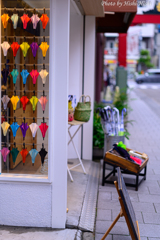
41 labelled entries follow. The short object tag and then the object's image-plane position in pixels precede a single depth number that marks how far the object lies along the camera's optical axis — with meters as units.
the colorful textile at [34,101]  3.70
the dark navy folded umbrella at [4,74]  3.66
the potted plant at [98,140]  6.77
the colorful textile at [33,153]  3.78
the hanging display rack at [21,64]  3.64
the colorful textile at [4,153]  3.78
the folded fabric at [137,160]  5.14
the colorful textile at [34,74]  3.65
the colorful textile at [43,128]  3.71
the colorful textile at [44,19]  3.55
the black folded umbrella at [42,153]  3.75
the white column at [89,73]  6.18
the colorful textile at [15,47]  3.65
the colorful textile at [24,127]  3.76
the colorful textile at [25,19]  3.60
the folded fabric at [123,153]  5.07
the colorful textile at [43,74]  3.62
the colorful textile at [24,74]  3.66
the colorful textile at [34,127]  3.75
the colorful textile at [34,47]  3.62
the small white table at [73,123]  5.16
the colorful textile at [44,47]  3.58
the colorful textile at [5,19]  3.60
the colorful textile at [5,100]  3.70
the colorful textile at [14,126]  3.75
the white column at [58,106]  3.49
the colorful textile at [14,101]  3.71
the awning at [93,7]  4.88
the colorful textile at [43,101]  3.66
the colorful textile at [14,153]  3.80
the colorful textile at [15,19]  3.61
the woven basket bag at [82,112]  5.30
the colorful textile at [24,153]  3.79
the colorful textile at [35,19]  3.58
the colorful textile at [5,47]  3.64
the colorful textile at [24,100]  3.71
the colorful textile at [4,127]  3.74
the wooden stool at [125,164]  4.98
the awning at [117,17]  6.02
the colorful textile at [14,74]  3.68
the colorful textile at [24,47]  3.64
